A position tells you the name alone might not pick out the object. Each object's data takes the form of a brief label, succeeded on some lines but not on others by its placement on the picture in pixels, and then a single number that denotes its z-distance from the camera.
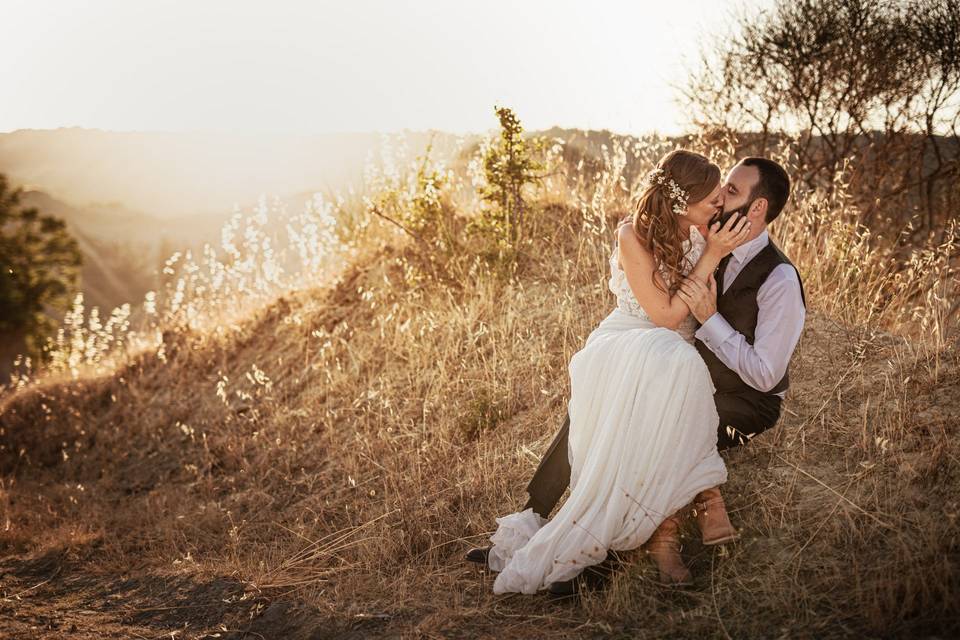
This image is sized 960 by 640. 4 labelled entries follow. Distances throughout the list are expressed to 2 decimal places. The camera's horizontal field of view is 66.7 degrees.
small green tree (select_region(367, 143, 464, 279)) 7.28
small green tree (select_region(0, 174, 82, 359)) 17.45
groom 3.35
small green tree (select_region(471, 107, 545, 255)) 6.86
